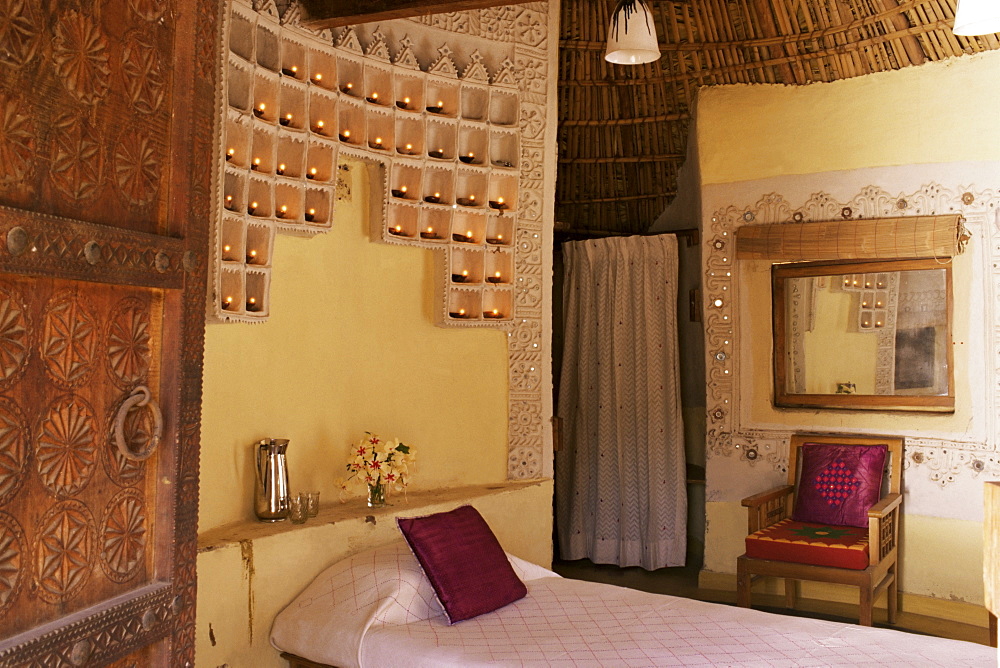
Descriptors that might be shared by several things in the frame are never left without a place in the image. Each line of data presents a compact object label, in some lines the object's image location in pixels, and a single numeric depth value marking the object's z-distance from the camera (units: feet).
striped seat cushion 13.12
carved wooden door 4.23
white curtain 17.78
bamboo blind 14.51
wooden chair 13.07
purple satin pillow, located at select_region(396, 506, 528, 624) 10.36
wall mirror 14.82
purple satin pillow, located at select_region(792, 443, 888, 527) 14.67
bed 9.06
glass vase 12.27
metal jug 10.98
